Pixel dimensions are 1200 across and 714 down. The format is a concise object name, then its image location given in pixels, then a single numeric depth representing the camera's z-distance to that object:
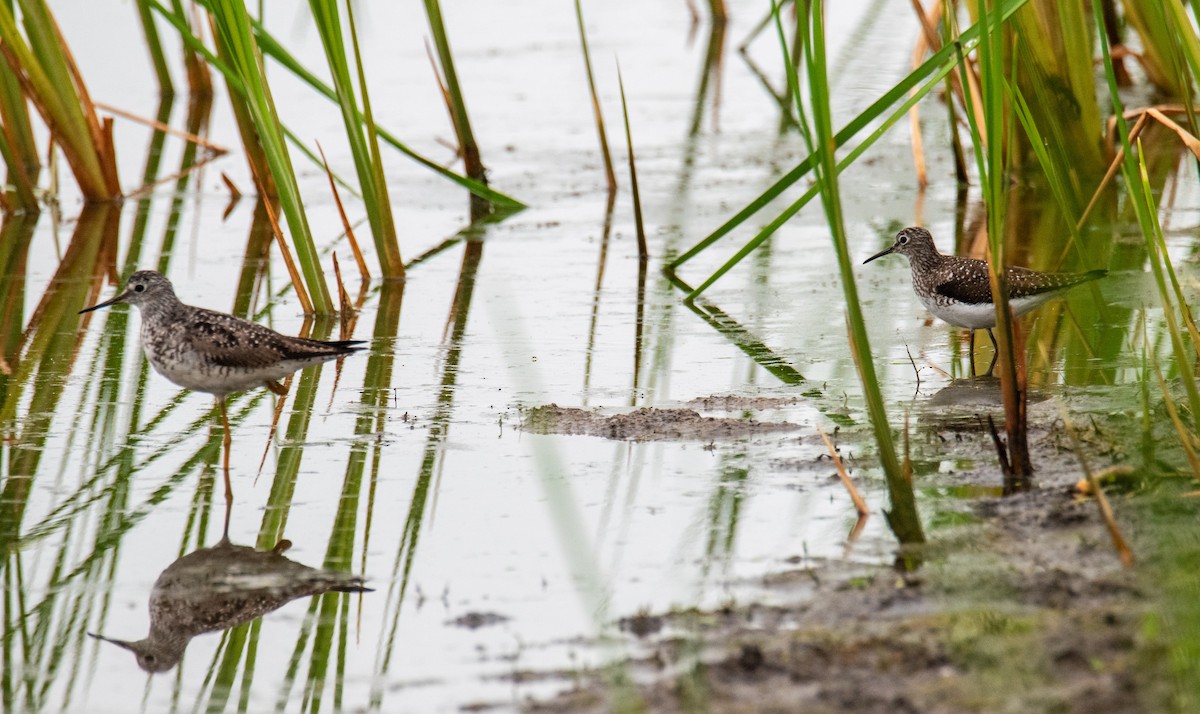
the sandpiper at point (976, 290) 14.77
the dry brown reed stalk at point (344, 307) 17.16
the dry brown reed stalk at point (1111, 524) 9.08
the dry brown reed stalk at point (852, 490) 10.12
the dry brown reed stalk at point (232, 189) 24.29
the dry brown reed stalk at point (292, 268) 16.55
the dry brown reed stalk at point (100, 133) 20.84
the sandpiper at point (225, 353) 12.96
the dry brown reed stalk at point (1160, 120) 13.45
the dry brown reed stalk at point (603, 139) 18.98
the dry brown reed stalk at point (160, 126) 22.23
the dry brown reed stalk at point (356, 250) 17.31
